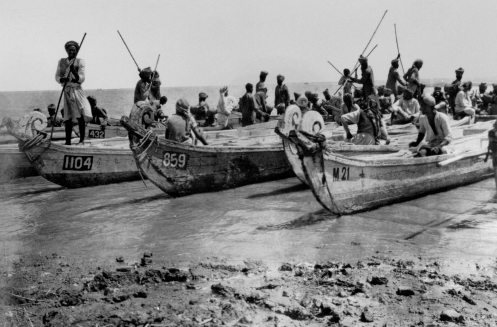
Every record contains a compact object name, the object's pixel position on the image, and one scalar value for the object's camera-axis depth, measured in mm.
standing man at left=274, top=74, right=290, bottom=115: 20109
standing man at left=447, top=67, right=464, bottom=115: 19031
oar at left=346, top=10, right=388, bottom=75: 19600
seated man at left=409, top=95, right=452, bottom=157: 10047
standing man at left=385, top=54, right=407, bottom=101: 20188
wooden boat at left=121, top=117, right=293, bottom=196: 10430
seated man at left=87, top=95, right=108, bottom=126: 17047
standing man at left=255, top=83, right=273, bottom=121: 18828
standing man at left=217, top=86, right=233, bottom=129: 18344
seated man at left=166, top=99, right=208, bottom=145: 10891
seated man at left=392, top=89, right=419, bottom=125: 16281
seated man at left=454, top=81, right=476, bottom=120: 16525
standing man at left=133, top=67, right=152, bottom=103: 13780
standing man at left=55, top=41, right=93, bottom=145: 12172
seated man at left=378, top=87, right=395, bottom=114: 17906
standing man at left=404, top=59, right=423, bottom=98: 18156
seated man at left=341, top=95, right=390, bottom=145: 11594
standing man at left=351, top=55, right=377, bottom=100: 17109
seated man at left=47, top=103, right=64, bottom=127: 16947
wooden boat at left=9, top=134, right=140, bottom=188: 11820
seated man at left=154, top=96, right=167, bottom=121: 16814
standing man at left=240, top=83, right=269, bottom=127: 17578
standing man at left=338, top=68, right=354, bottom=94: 19538
